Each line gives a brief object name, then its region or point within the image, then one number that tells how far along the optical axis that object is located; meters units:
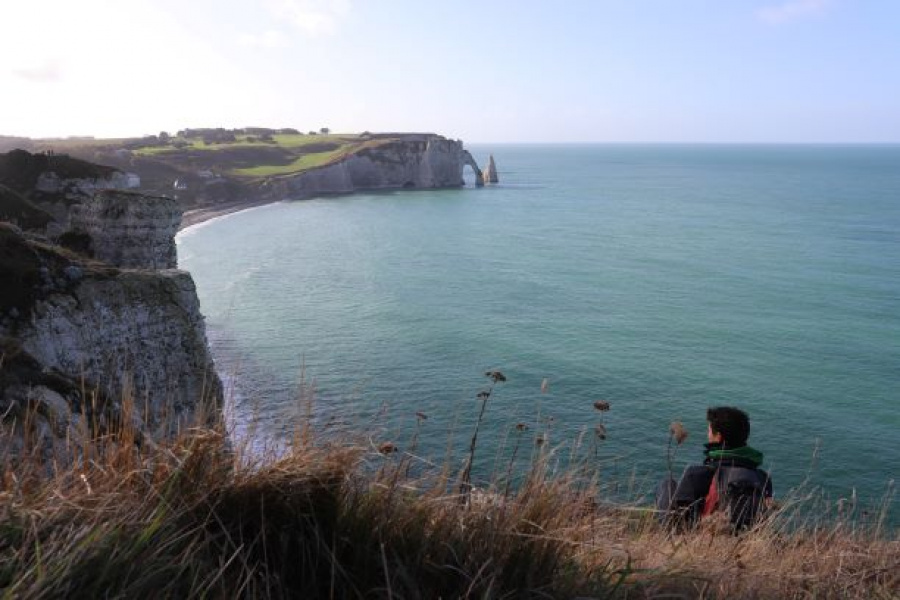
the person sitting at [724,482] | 5.69
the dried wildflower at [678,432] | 4.49
